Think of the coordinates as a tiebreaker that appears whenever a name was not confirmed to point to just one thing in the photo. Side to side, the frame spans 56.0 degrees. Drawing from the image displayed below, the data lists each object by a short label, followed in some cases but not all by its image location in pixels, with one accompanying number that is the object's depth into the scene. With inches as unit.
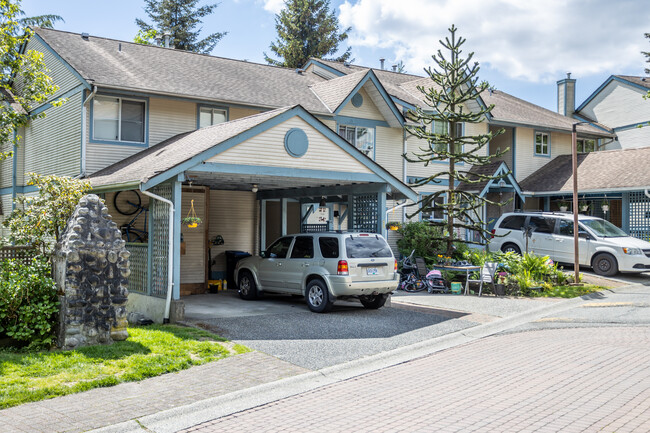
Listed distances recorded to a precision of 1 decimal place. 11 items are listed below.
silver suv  494.3
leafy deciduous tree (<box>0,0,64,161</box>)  531.5
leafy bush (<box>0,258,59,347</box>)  376.8
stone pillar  369.4
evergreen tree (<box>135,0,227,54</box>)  1762.1
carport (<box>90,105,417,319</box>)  466.0
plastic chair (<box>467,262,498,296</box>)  645.3
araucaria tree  762.2
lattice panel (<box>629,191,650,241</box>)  929.0
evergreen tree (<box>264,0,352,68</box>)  1750.7
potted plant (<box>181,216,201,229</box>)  515.8
